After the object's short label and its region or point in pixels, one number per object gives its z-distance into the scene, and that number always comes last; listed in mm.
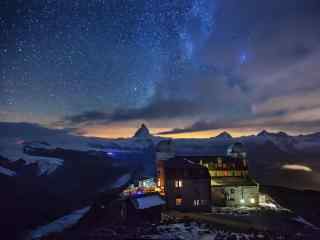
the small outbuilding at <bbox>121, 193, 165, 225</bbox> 32915
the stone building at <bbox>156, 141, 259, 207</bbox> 41214
